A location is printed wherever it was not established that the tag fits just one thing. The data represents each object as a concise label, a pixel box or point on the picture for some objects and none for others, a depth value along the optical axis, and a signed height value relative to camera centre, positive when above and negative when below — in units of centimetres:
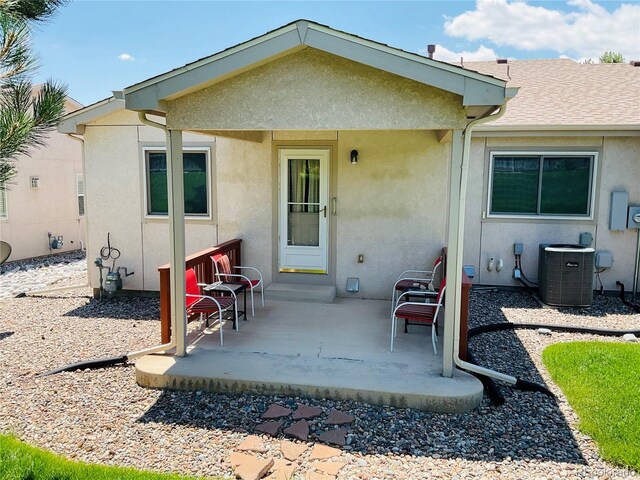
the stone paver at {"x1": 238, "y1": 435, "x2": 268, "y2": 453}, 389 -200
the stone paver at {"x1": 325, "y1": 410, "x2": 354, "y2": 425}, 428 -194
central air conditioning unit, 815 -126
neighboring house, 1317 -29
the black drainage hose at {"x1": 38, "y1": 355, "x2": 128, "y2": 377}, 545 -190
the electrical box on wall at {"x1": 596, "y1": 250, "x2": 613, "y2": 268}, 873 -104
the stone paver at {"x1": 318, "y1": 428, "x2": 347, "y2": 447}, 401 -198
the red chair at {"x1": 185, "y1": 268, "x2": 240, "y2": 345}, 580 -129
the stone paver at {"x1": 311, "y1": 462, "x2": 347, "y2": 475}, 362 -202
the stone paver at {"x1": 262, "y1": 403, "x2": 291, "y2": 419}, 439 -194
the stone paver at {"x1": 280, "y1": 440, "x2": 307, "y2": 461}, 382 -200
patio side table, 650 -124
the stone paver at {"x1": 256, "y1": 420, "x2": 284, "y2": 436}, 417 -198
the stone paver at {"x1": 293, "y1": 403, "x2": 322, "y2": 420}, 436 -193
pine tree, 306 +64
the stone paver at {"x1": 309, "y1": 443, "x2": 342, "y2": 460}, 381 -201
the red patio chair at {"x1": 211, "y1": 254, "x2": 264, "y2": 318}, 710 -112
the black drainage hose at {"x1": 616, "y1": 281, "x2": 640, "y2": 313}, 805 -172
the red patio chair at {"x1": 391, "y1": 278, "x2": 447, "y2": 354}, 547 -129
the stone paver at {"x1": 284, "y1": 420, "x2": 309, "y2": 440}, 408 -197
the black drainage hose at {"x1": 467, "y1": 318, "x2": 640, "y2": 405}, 678 -181
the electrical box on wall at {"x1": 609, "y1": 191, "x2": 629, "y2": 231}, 860 -17
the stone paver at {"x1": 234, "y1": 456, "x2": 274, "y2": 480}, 356 -201
